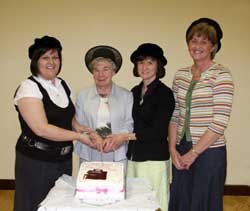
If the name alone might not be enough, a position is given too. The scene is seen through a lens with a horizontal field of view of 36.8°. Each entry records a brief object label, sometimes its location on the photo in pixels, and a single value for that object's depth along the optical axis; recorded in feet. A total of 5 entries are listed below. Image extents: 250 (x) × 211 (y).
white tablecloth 5.19
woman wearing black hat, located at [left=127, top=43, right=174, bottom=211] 7.56
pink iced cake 5.33
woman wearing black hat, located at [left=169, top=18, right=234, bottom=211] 7.14
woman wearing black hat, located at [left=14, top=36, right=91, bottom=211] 6.79
